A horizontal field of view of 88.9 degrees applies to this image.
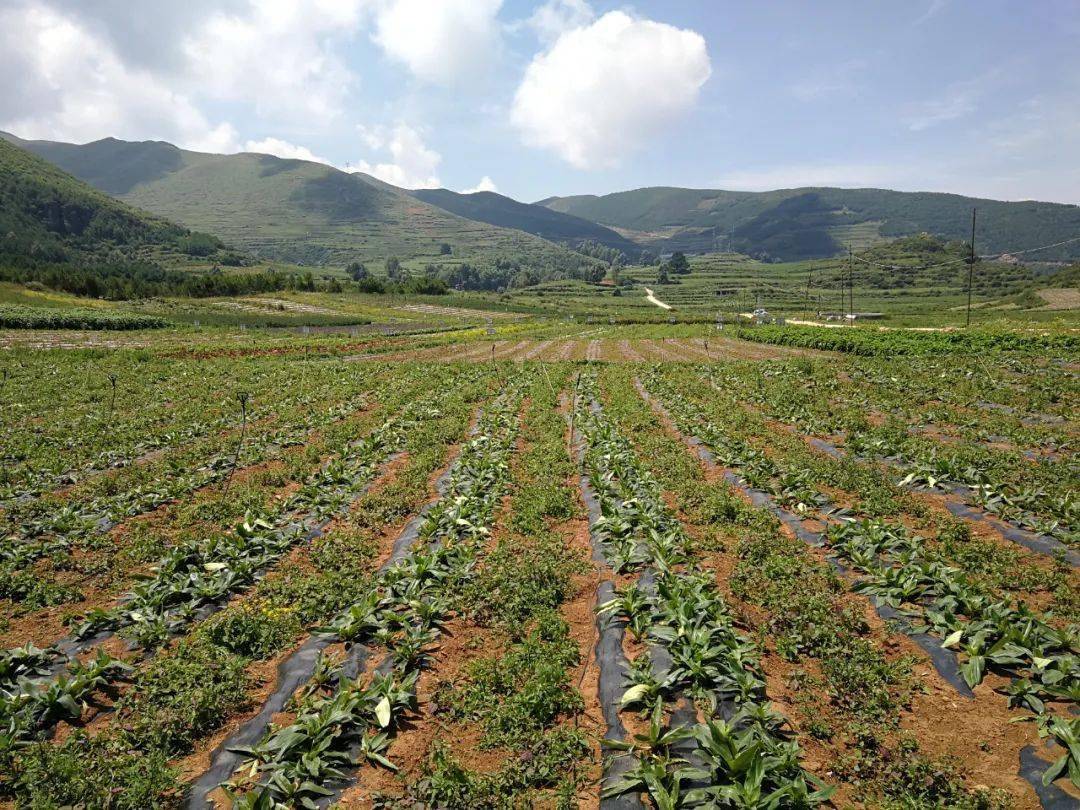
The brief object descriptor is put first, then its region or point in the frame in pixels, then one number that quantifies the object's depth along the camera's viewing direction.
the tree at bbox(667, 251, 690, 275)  188.40
